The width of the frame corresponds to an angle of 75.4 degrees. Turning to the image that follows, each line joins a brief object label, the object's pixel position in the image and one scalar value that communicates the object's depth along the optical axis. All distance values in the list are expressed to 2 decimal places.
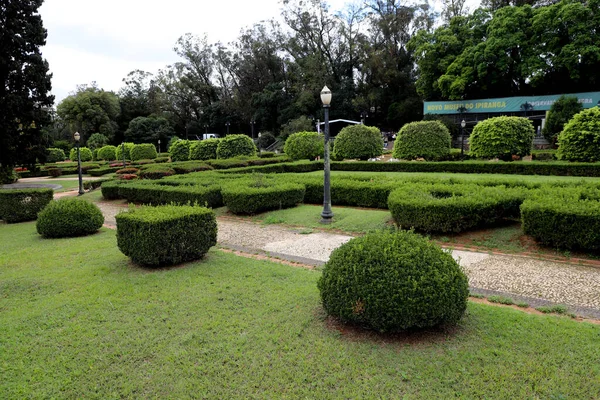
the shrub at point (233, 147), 28.64
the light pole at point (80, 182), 17.73
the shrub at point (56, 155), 41.56
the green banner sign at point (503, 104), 30.03
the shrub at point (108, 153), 41.28
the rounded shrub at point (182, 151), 32.66
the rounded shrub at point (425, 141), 20.95
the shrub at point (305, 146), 24.67
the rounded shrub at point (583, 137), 15.90
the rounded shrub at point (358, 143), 23.34
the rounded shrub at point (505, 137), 18.77
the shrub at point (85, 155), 41.70
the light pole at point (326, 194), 9.29
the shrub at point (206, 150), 30.44
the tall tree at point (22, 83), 14.16
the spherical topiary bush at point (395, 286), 3.27
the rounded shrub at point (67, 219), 8.27
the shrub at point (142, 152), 37.81
